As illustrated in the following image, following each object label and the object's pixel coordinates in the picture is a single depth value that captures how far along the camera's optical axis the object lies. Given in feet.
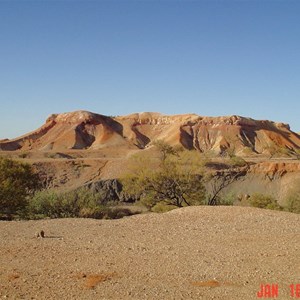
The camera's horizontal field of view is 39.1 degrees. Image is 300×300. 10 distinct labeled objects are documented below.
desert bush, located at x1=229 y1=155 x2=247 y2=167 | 182.09
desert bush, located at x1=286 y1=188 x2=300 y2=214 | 90.84
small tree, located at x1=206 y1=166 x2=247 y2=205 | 97.71
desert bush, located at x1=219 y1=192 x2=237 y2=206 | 97.35
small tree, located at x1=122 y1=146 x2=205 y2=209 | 88.99
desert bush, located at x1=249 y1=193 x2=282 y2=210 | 93.09
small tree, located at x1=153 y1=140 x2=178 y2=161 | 213.87
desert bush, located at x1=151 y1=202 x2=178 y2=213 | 86.23
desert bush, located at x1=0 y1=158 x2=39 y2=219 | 74.02
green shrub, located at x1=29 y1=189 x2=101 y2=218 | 71.82
